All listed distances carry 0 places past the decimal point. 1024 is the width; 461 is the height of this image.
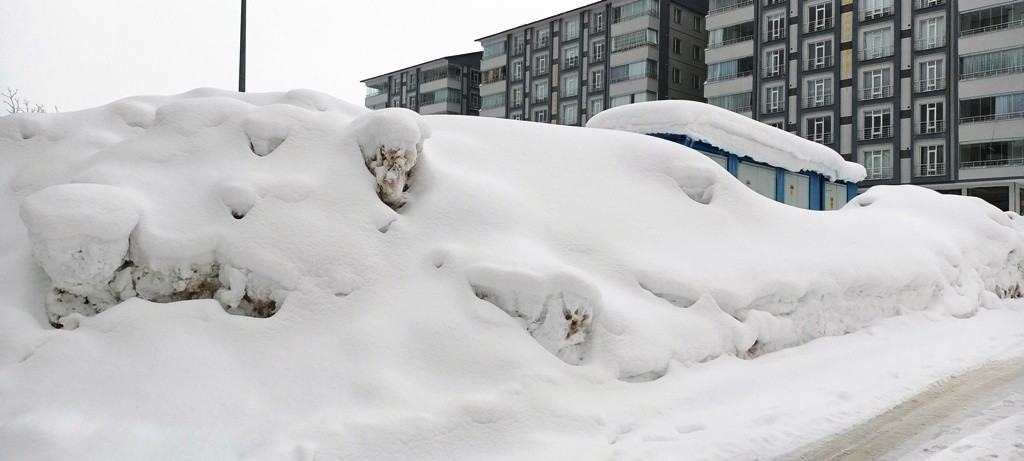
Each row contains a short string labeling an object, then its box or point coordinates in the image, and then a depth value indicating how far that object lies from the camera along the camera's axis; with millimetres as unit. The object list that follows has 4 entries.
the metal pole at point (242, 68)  11094
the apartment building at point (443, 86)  64125
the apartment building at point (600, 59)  49719
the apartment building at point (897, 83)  35500
